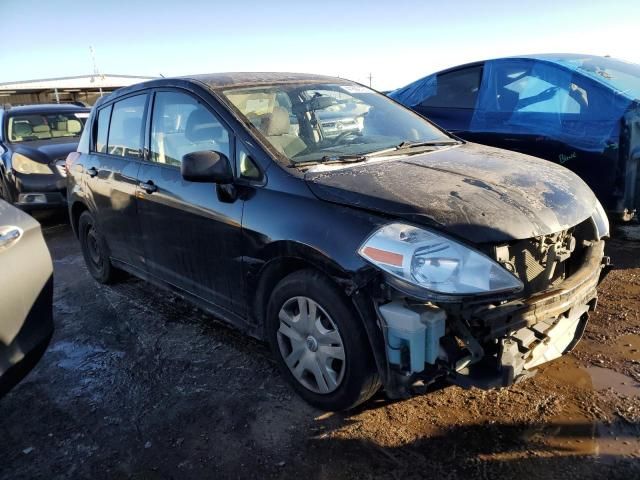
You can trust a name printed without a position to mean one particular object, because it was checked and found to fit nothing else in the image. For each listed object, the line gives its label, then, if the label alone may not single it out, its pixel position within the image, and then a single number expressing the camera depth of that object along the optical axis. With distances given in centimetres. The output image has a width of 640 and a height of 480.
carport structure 2998
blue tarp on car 457
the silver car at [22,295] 238
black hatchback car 220
